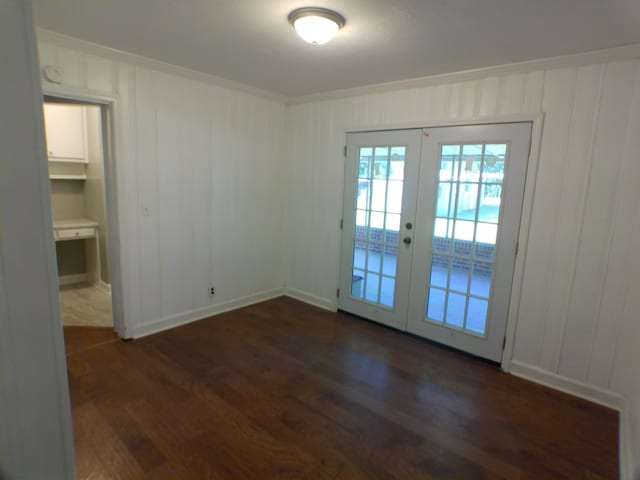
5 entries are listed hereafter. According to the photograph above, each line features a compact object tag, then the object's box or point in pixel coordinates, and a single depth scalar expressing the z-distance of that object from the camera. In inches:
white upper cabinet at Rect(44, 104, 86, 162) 171.9
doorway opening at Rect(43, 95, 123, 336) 171.5
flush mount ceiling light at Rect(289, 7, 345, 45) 82.3
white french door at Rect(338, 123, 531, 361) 118.9
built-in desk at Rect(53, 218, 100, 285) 174.9
